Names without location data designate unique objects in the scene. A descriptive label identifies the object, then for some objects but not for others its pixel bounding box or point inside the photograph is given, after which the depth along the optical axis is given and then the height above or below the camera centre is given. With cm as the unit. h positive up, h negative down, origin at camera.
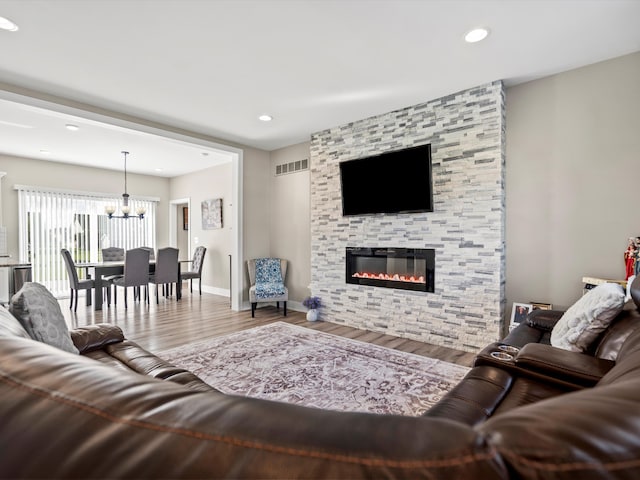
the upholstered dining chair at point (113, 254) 666 -38
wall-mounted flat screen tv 372 +64
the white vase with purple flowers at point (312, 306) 468 -105
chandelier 614 +52
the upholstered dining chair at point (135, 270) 545 -59
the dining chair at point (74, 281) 528 -73
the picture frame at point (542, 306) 308 -70
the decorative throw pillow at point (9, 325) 101 -30
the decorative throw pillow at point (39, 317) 147 -38
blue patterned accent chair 495 -76
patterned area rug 239 -121
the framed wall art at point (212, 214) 700 +48
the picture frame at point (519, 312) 315 -78
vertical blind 635 +15
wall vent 525 +115
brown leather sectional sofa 33 -23
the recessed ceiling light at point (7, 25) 230 +154
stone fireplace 329 +8
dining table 530 -62
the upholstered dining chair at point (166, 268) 591 -60
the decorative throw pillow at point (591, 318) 170 -47
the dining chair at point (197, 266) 664 -65
